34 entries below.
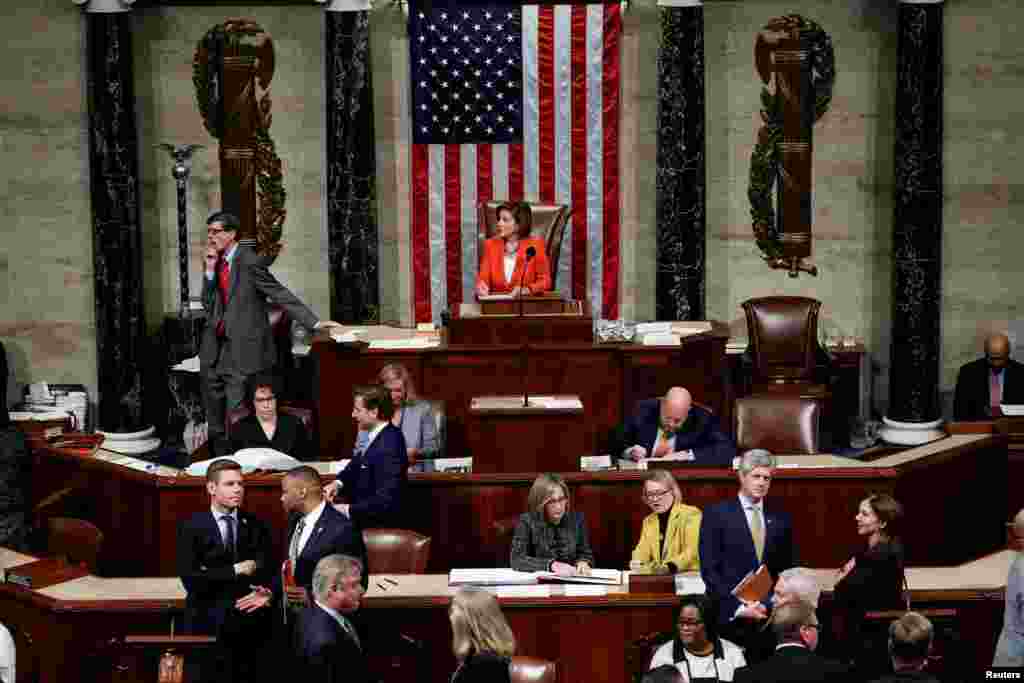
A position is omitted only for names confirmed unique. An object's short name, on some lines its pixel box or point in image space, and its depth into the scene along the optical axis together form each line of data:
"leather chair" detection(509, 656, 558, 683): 14.46
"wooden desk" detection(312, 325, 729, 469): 23.53
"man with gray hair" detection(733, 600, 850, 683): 13.72
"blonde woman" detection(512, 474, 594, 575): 17.25
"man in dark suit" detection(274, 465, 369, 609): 15.93
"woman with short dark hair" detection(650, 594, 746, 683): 14.94
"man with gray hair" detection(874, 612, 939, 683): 13.40
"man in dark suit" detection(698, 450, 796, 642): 16.64
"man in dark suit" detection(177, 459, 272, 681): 15.78
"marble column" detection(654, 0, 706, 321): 27.31
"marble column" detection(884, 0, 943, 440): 26.67
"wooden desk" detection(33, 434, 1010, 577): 19.42
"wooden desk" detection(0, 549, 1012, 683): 16.23
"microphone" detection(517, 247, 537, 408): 20.22
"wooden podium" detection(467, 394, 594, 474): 19.98
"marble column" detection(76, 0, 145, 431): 26.95
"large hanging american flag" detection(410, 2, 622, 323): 27.80
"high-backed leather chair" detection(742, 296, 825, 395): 26.11
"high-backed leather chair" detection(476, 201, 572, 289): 26.25
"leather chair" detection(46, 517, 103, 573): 17.75
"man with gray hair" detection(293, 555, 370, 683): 13.78
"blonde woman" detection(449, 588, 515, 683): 13.13
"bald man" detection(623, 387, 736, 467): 20.41
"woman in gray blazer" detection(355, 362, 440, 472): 20.75
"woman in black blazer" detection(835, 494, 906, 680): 15.73
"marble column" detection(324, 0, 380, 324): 27.17
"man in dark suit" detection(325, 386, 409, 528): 18.09
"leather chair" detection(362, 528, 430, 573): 17.39
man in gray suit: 22.12
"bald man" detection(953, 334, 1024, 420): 25.23
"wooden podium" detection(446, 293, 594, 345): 23.62
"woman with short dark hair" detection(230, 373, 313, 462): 20.45
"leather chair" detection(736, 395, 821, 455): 21.58
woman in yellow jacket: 17.25
